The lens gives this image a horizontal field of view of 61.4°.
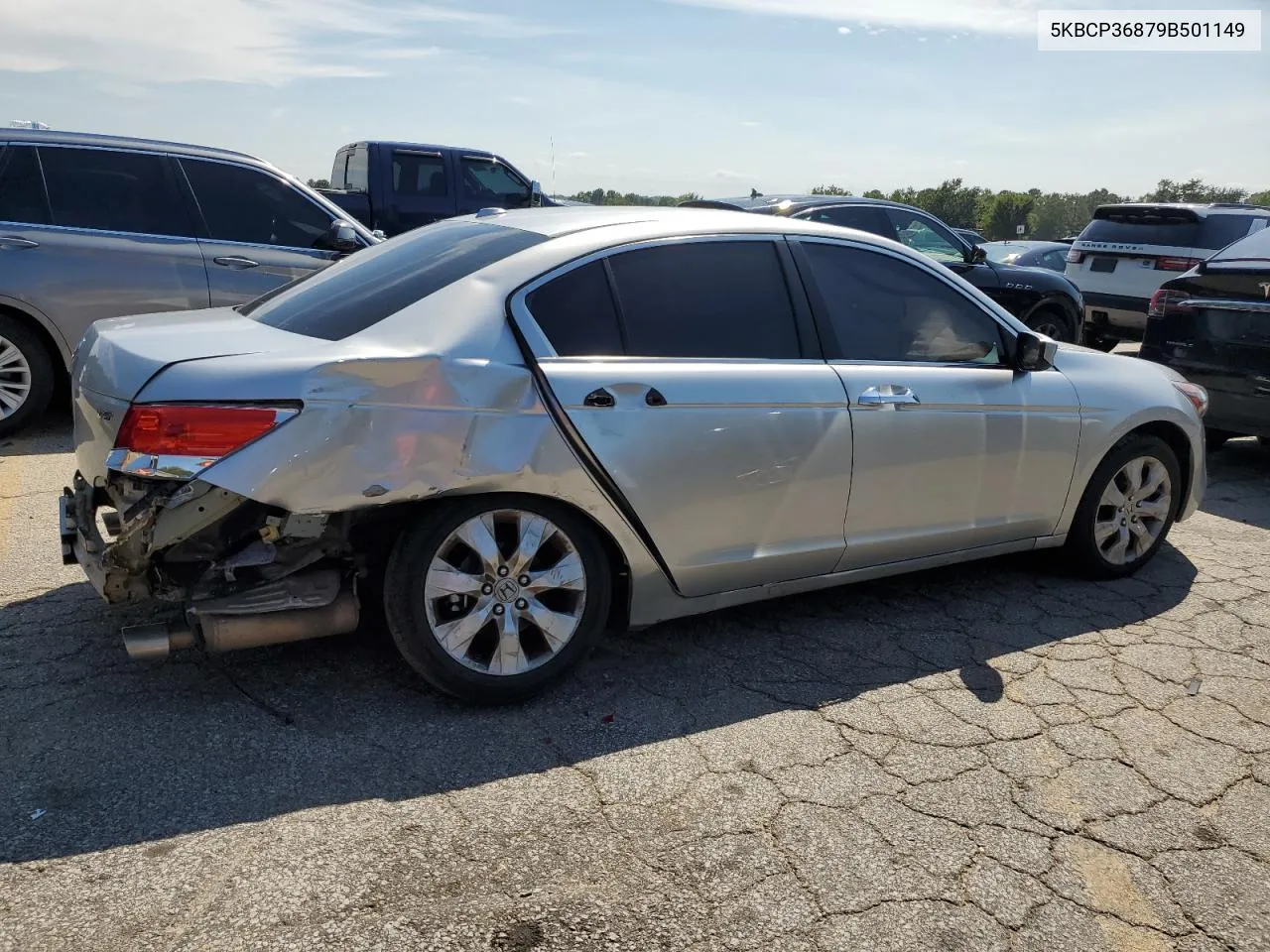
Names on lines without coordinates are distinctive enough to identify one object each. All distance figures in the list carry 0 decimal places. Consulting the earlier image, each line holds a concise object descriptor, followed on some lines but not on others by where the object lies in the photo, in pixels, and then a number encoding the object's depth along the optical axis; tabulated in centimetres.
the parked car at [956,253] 937
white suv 1142
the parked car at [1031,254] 1596
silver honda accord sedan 312
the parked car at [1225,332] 668
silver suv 646
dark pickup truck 1278
